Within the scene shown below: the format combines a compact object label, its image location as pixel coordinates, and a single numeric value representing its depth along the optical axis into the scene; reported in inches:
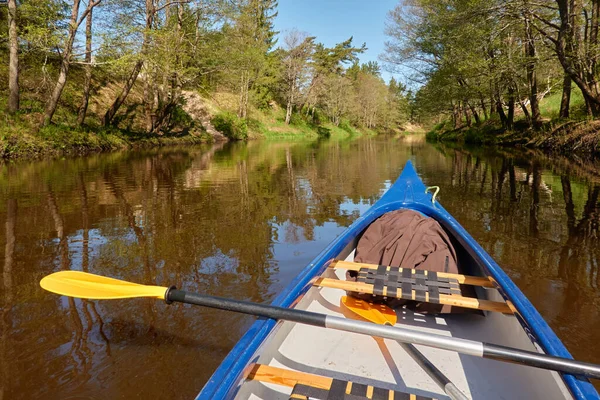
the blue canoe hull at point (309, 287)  48.9
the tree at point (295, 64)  1338.6
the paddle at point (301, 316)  51.6
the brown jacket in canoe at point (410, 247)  110.0
